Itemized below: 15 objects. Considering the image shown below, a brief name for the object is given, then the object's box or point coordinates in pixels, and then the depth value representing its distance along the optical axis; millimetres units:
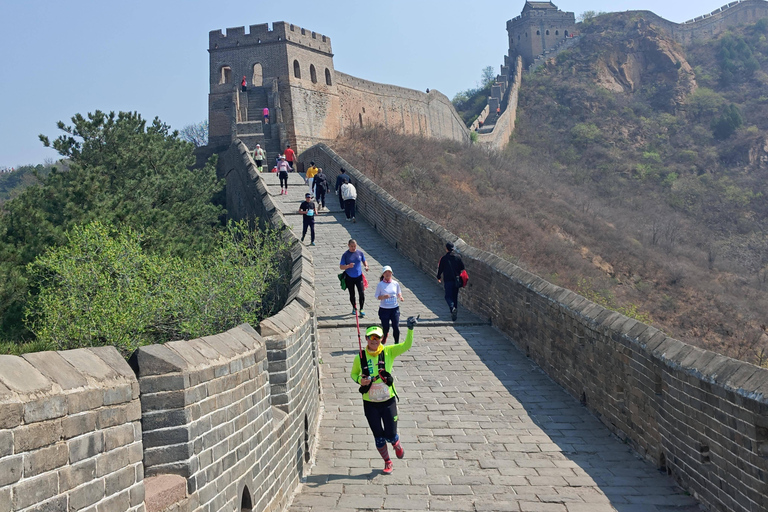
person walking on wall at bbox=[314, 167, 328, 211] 20781
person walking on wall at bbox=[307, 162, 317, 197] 22688
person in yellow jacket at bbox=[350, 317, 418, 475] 6406
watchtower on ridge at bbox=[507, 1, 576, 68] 81688
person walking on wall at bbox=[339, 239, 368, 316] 11195
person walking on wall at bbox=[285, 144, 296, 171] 28094
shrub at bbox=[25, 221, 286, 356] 8930
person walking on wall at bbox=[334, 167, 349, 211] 19914
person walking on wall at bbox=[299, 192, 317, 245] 15883
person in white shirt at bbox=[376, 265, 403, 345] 9820
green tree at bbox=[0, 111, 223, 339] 14523
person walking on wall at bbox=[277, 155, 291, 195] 22750
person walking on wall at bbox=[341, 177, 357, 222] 18922
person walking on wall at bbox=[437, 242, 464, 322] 11688
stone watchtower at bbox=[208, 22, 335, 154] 34500
